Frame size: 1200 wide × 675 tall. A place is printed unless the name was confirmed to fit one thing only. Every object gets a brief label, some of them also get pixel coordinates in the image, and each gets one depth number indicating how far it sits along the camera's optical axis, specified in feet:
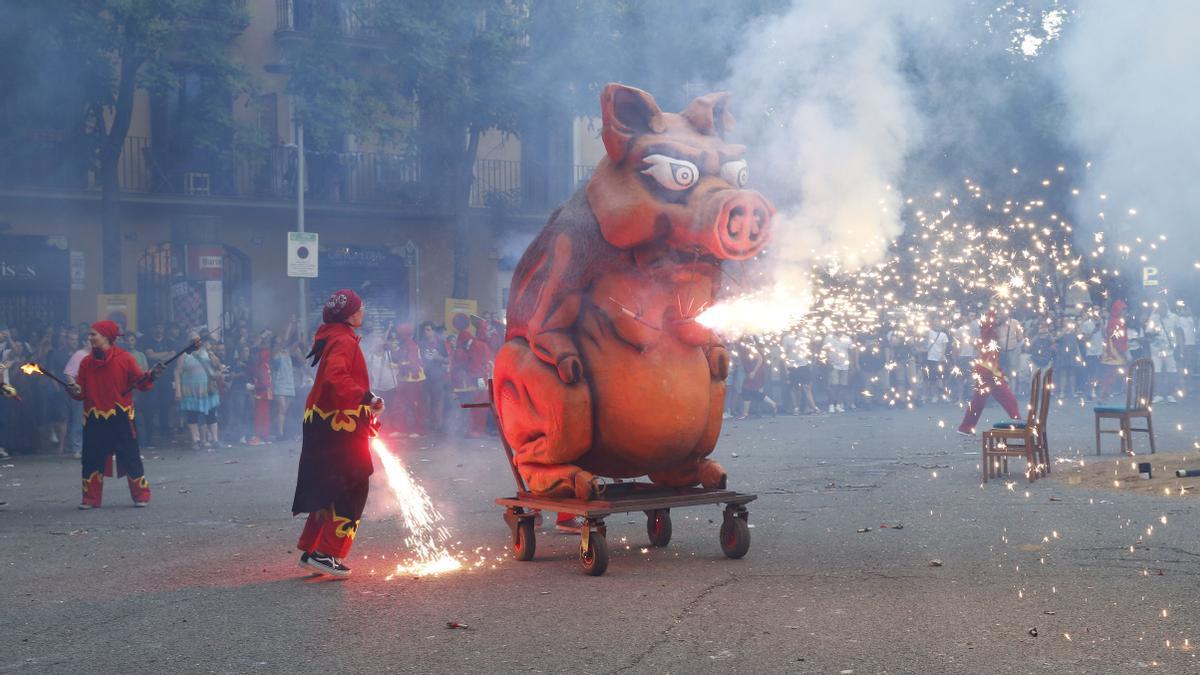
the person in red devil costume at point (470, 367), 63.52
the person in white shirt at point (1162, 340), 75.77
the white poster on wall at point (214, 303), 82.64
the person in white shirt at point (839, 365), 76.48
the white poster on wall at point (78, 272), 80.12
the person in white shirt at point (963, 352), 76.38
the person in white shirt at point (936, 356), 77.36
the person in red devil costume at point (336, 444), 26.09
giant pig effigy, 26.84
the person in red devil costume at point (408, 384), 63.82
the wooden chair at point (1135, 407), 44.96
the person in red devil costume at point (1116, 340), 69.31
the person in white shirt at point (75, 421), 56.08
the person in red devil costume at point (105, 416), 38.19
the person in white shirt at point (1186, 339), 78.69
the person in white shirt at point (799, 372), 76.07
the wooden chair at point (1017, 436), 39.27
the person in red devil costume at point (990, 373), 52.11
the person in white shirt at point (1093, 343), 81.87
